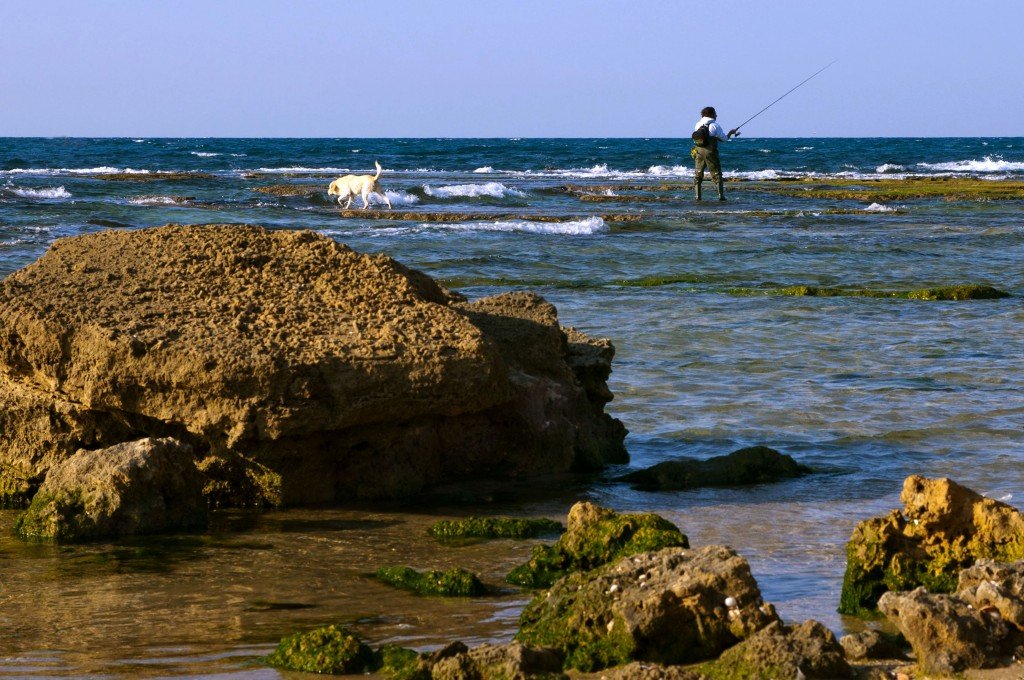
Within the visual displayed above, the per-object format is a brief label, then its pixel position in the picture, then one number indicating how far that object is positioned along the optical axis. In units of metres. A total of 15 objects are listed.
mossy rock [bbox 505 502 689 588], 8.77
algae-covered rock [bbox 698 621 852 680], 6.48
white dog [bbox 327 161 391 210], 49.84
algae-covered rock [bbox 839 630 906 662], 7.02
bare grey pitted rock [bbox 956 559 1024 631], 6.96
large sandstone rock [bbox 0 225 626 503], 10.50
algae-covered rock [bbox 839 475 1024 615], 8.27
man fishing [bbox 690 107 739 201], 45.41
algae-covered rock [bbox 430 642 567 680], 6.41
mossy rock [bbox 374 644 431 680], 6.64
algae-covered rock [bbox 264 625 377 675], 7.10
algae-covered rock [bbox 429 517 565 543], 10.16
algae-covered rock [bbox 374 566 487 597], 8.60
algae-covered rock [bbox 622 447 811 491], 11.84
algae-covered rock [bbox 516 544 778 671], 7.02
